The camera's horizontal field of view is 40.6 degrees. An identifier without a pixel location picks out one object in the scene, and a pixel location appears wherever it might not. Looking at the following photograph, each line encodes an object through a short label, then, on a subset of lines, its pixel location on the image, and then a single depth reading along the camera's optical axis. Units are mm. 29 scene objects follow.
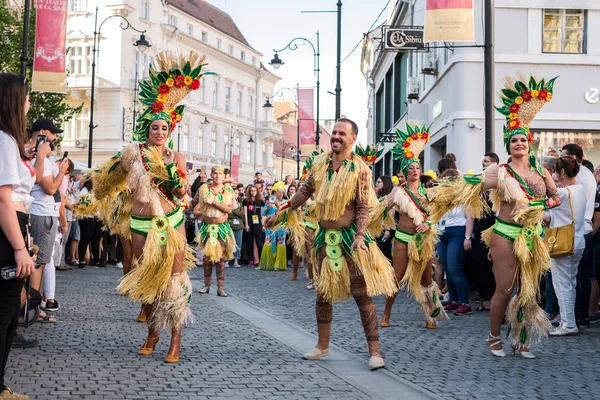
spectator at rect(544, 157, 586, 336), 9164
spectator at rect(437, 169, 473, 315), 11000
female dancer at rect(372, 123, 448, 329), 9531
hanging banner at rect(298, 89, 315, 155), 32719
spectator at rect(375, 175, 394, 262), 12695
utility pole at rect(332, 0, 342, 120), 24688
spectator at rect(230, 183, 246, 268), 20812
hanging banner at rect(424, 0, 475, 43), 13039
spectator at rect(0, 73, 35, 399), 4840
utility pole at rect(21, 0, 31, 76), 16234
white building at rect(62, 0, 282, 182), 59531
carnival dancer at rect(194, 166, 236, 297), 12750
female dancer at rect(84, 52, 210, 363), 7066
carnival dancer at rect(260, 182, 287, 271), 20391
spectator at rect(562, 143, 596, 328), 9258
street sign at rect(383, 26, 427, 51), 20703
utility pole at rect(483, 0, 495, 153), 12289
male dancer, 7012
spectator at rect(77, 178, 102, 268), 18062
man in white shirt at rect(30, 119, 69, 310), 8320
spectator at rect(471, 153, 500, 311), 11430
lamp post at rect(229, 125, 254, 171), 72838
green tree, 28500
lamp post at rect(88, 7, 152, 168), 30575
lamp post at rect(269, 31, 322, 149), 30734
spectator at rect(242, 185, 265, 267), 21834
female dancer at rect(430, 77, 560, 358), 7496
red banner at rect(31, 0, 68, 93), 17031
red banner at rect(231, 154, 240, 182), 46000
